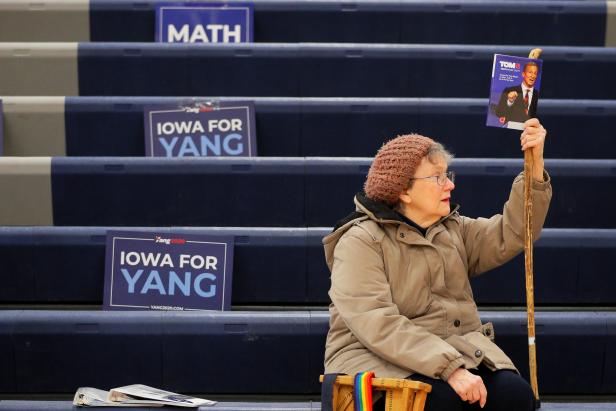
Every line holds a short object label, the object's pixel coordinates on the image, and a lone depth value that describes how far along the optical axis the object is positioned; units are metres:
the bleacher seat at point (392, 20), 7.55
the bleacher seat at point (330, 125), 6.56
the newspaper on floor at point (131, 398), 4.73
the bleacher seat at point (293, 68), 7.02
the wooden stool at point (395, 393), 4.17
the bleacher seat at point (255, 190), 6.09
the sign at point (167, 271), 5.53
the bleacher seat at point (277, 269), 5.72
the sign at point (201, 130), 6.41
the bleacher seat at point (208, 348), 5.23
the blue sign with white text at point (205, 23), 7.55
